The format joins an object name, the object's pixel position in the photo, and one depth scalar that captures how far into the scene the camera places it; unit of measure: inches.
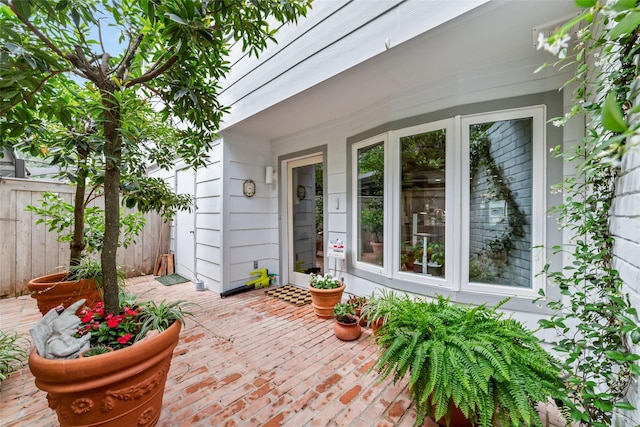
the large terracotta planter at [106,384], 44.6
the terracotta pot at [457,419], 54.5
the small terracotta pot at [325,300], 113.3
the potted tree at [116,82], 43.6
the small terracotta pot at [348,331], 93.5
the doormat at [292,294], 134.2
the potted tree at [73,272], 92.0
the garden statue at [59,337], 47.7
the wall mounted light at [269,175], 161.0
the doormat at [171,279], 175.0
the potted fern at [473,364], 45.2
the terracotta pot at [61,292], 91.3
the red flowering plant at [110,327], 54.1
